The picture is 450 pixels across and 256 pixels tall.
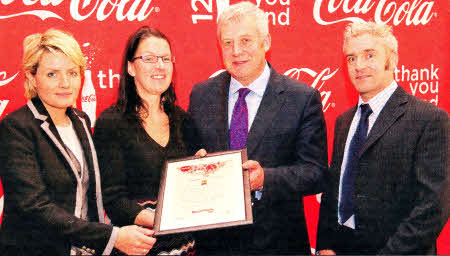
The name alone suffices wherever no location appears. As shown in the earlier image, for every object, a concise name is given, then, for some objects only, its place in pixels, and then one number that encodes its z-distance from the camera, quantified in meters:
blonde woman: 1.96
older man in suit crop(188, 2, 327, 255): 2.24
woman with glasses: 2.12
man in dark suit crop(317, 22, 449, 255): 1.94
